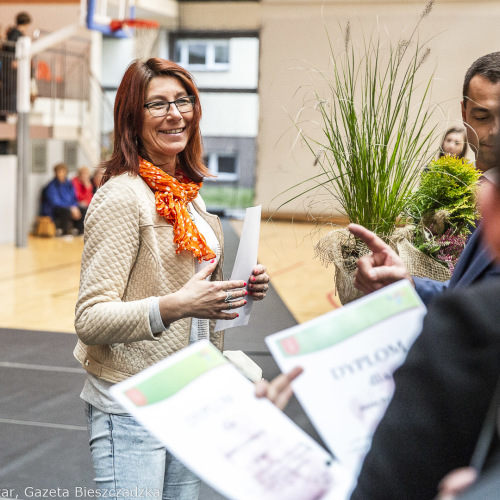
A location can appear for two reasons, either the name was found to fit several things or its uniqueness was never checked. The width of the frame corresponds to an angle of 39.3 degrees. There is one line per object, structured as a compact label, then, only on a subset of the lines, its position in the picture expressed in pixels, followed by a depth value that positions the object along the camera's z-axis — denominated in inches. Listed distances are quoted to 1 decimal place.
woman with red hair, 57.9
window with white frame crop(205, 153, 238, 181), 624.4
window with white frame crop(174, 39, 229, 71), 617.3
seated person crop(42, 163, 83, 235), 476.1
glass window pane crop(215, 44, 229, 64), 617.3
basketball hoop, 600.7
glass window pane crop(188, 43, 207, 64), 620.7
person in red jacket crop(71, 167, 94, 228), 493.4
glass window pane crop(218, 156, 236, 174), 626.8
